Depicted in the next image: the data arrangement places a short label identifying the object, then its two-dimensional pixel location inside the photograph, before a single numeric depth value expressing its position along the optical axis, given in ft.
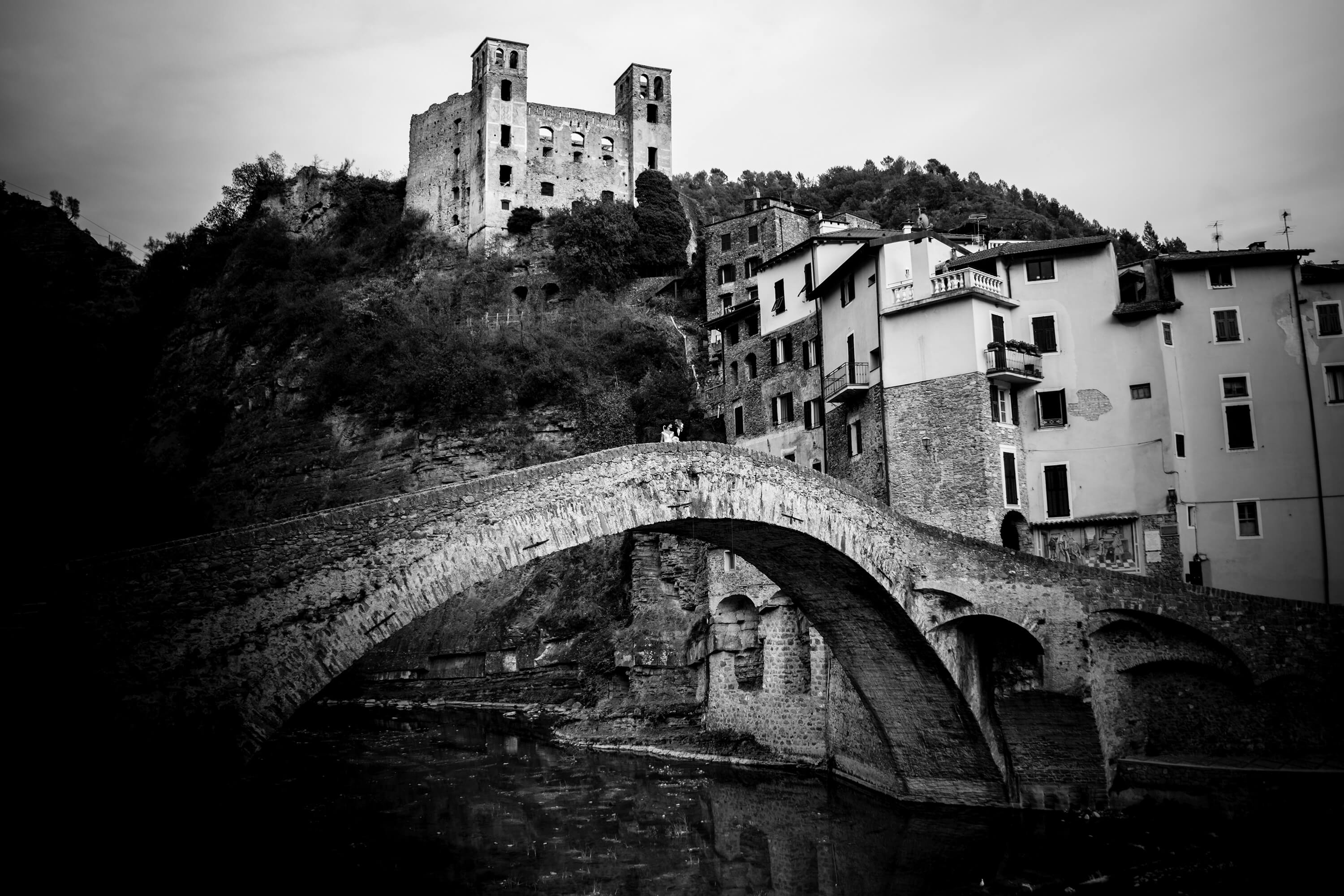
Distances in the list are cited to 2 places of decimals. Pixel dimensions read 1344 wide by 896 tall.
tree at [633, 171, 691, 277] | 184.44
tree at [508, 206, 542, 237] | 194.90
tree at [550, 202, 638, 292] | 182.60
